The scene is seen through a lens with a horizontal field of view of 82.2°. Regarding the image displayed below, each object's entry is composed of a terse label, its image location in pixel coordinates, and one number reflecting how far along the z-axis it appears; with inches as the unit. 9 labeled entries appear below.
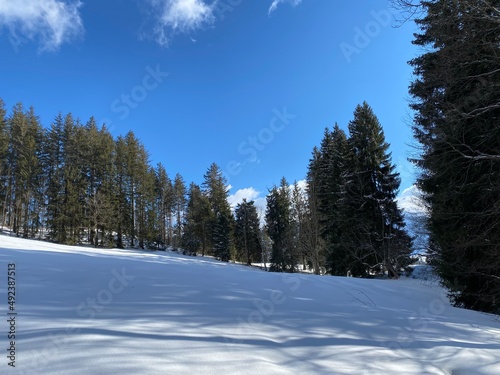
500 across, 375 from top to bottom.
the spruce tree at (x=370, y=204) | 832.3
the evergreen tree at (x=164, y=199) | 2214.6
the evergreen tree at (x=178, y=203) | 2272.6
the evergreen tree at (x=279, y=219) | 1530.5
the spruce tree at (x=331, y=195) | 921.4
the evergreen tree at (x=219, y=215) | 1788.9
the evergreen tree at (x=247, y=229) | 1929.1
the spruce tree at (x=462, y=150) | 232.7
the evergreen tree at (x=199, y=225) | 1913.1
